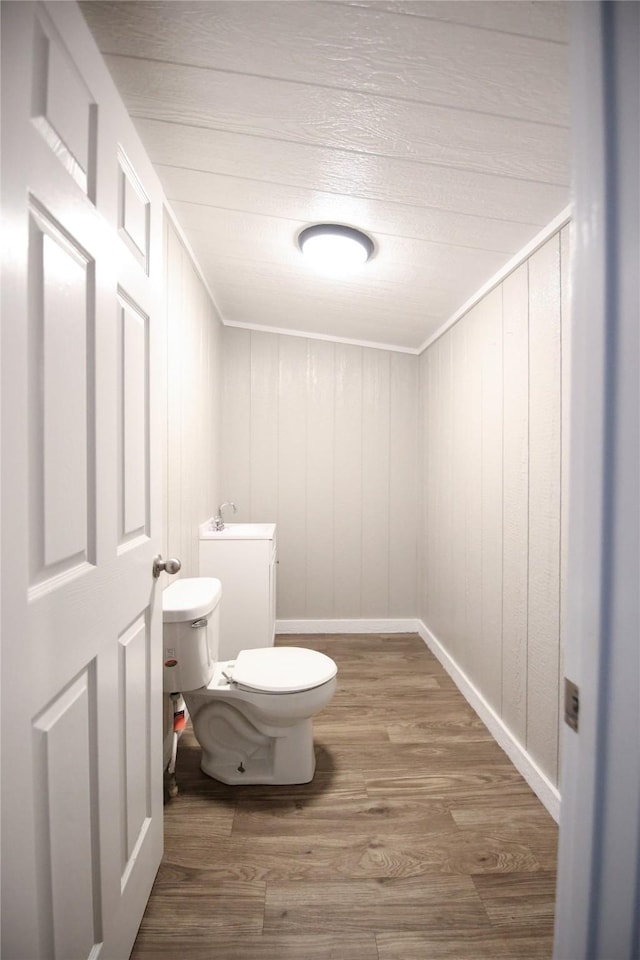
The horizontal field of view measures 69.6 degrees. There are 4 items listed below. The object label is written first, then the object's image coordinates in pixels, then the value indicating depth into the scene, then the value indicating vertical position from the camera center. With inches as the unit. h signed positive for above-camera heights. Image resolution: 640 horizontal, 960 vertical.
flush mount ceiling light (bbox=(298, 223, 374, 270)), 73.3 +36.4
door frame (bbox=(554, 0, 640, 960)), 21.0 -0.9
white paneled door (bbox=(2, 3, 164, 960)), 26.2 -2.2
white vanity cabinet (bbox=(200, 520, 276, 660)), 103.9 -26.7
